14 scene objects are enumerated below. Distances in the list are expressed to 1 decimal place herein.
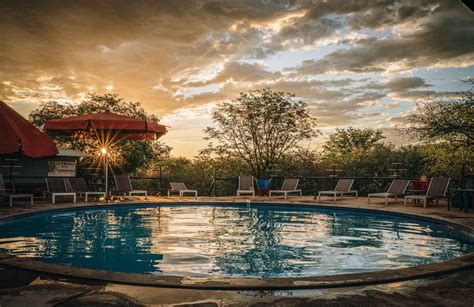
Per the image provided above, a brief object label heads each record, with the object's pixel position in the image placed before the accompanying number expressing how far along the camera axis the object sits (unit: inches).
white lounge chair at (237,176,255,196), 586.4
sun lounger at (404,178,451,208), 407.2
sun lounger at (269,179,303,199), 564.3
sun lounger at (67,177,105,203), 485.4
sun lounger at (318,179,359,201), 522.6
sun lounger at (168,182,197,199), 574.1
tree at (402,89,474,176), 536.1
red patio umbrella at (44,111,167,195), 429.4
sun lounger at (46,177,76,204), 447.9
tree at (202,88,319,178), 663.1
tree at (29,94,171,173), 737.0
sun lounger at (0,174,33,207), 379.9
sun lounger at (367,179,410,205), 455.7
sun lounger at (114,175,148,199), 510.6
